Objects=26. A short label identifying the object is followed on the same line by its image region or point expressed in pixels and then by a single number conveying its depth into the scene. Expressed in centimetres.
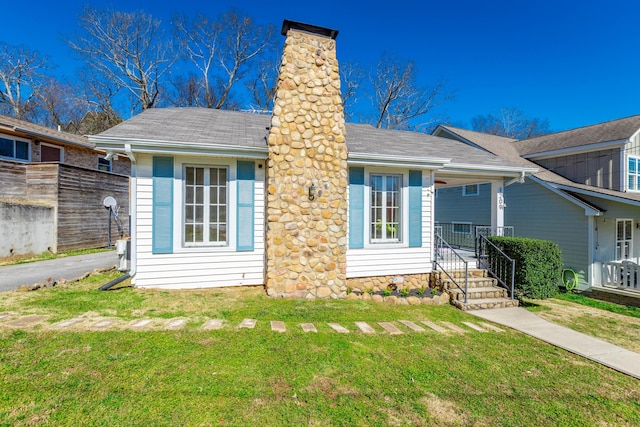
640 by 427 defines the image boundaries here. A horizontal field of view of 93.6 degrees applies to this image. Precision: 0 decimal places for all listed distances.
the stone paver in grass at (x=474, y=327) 536
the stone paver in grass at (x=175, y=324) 419
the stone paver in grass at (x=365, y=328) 463
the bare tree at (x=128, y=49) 1955
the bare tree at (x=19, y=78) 2191
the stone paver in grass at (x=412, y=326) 494
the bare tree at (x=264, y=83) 2386
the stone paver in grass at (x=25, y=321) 401
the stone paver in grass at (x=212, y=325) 425
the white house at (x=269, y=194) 627
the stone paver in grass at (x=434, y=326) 507
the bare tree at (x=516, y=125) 3206
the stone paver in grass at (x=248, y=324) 438
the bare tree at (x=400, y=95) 2356
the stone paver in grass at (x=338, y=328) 453
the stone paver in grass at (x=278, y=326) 434
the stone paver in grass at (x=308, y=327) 444
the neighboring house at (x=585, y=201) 1035
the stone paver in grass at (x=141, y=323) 419
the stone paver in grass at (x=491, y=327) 549
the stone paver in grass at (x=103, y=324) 411
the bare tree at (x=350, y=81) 2339
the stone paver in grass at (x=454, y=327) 514
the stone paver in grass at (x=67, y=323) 404
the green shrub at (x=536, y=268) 725
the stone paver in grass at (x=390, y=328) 470
